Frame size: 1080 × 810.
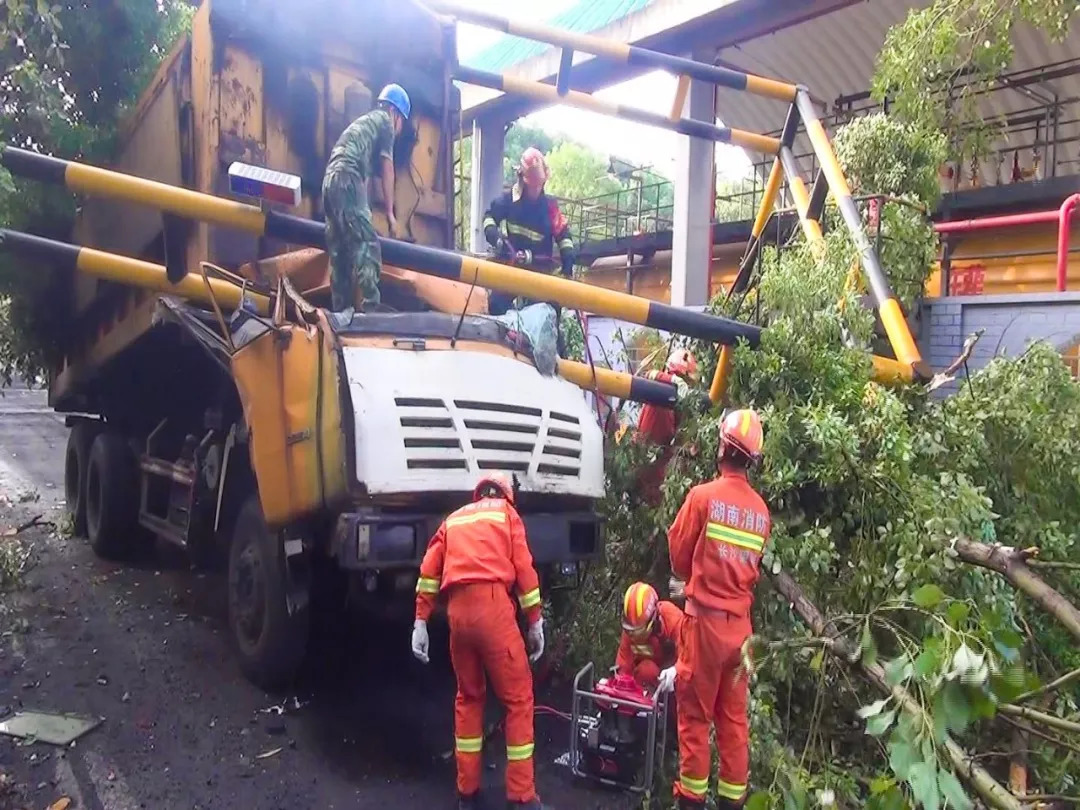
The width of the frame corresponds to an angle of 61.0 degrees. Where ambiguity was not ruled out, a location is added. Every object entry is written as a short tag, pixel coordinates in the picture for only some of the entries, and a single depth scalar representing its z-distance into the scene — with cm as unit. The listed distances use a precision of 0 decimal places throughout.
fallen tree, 317
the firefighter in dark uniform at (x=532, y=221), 618
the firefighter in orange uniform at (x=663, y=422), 499
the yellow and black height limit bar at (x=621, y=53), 570
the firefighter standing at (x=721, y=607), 336
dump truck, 375
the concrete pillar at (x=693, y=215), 1062
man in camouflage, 419
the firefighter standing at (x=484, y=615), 344
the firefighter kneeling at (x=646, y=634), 384
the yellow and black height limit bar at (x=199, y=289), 481
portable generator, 356
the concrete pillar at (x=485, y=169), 1418
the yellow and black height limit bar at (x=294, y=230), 426
